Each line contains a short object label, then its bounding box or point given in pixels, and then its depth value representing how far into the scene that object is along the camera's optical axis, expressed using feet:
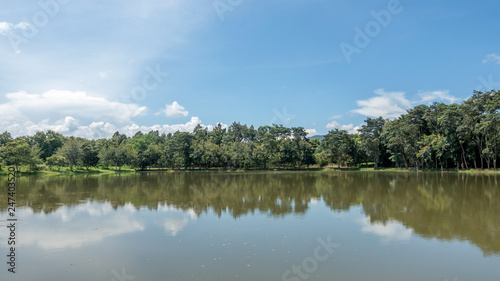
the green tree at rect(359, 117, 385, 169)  180.45
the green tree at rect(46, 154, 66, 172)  163.50
